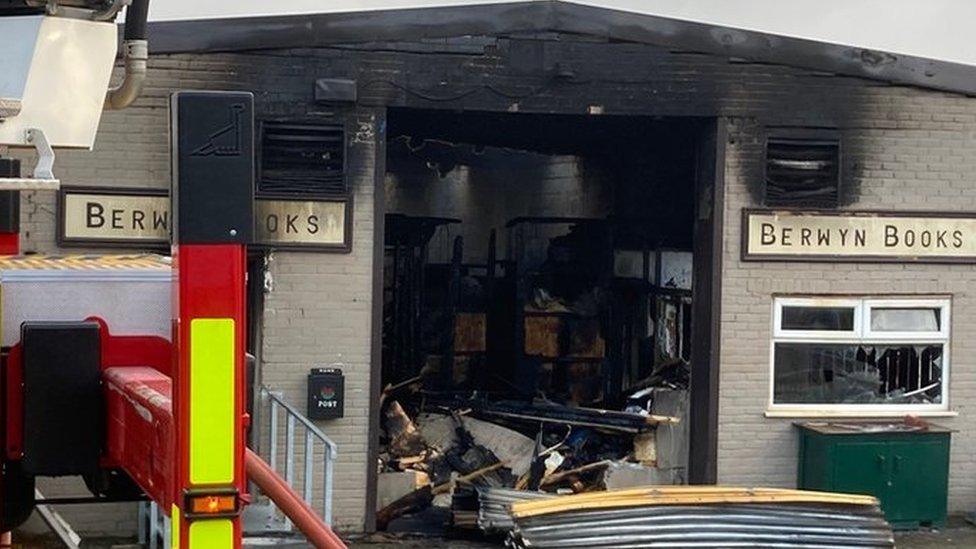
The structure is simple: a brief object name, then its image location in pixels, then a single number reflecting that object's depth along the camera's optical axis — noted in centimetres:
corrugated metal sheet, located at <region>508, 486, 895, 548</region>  1057
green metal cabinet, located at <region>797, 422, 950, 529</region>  1196
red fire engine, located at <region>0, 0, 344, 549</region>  290
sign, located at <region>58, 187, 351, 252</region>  1125
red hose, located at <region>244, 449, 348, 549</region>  381
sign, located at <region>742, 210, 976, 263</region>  1234
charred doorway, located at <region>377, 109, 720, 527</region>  1307
